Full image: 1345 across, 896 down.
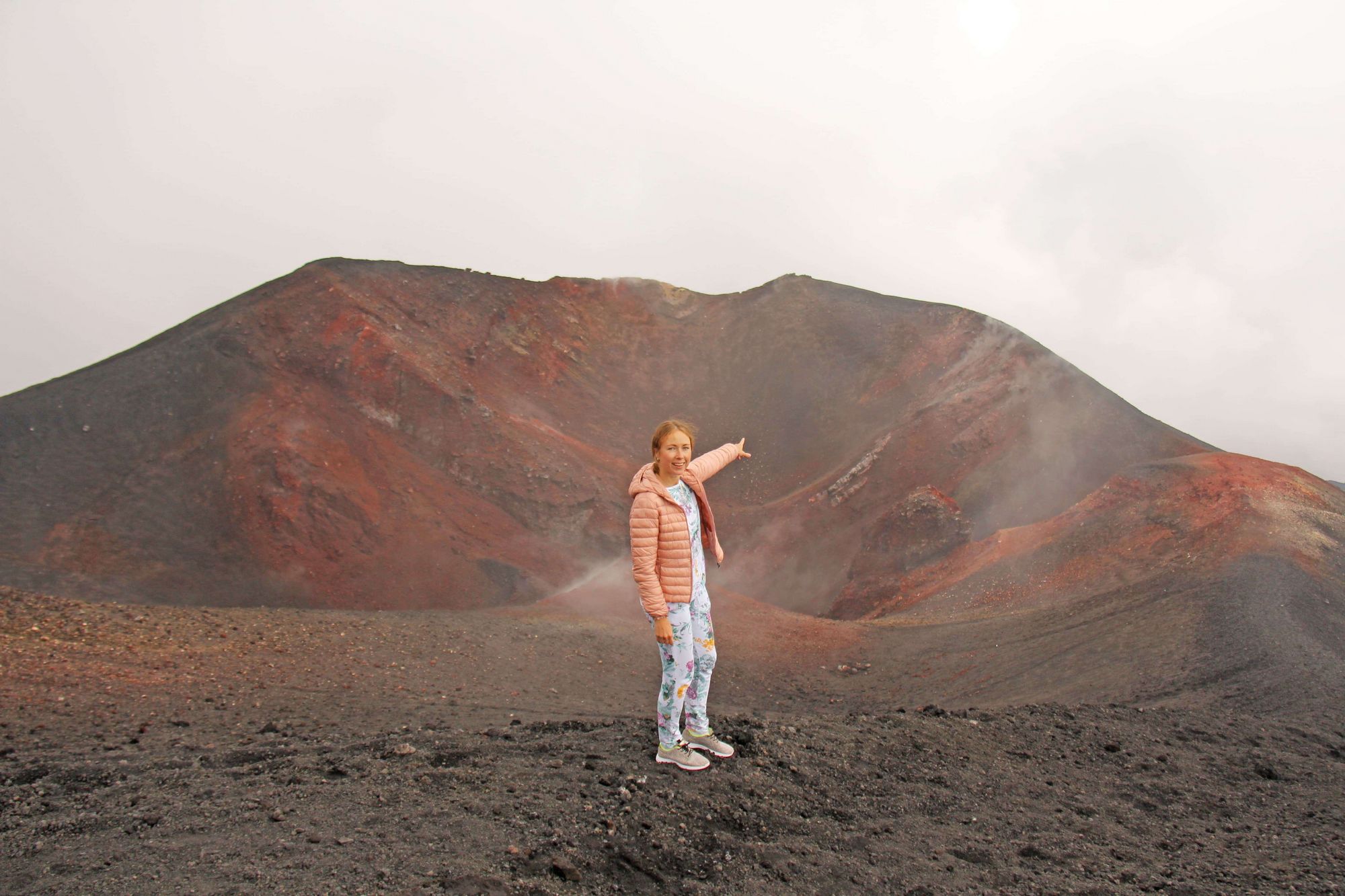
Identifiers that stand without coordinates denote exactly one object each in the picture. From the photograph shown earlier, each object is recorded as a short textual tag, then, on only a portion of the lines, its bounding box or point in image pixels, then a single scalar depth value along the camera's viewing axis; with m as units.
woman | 4.80
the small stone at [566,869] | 3.75
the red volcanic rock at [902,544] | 21.62
